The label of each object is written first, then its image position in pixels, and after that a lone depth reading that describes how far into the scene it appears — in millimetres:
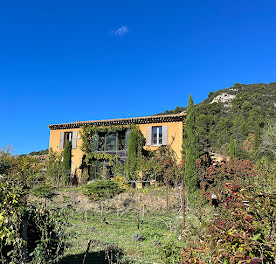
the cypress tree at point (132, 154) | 19047
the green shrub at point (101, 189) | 15023
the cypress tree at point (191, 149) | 15207
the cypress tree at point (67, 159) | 21372
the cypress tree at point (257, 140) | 31653
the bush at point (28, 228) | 3295
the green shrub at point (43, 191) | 15223
